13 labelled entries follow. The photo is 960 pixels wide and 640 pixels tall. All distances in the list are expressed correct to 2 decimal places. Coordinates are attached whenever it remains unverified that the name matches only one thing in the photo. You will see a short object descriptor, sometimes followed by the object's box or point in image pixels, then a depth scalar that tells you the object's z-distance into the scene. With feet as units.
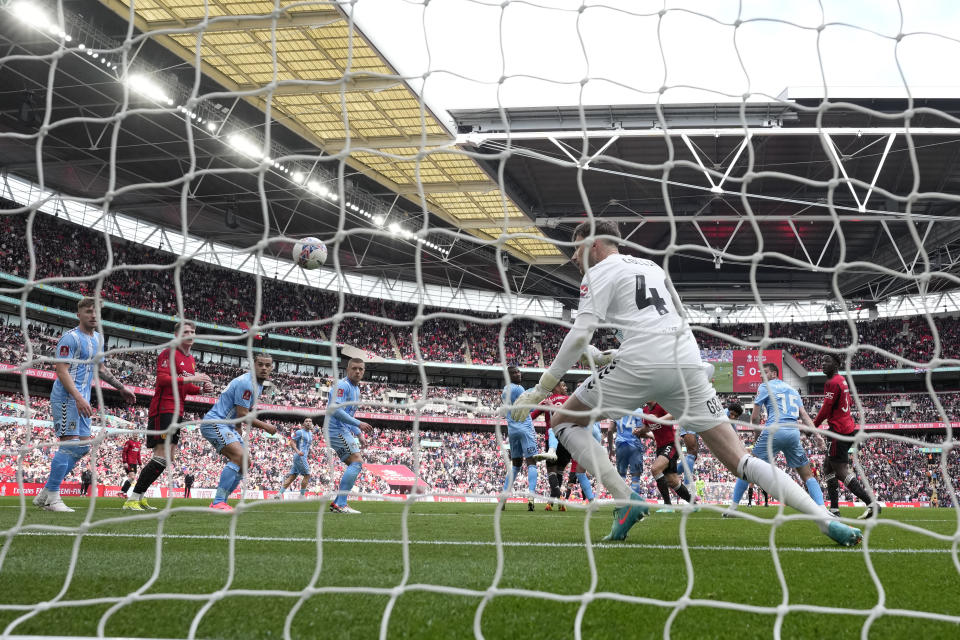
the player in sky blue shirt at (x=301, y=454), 39.29
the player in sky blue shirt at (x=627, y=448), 31.96
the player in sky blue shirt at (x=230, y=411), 22.94
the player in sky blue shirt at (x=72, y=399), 19.70
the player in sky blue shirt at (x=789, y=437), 24.85
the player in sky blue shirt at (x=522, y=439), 30.55
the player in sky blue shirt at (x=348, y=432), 24.82
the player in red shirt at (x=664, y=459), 28.08
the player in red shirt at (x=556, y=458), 27.48
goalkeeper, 12.03
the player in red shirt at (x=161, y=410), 23.49
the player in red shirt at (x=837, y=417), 25.95
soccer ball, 29.86
